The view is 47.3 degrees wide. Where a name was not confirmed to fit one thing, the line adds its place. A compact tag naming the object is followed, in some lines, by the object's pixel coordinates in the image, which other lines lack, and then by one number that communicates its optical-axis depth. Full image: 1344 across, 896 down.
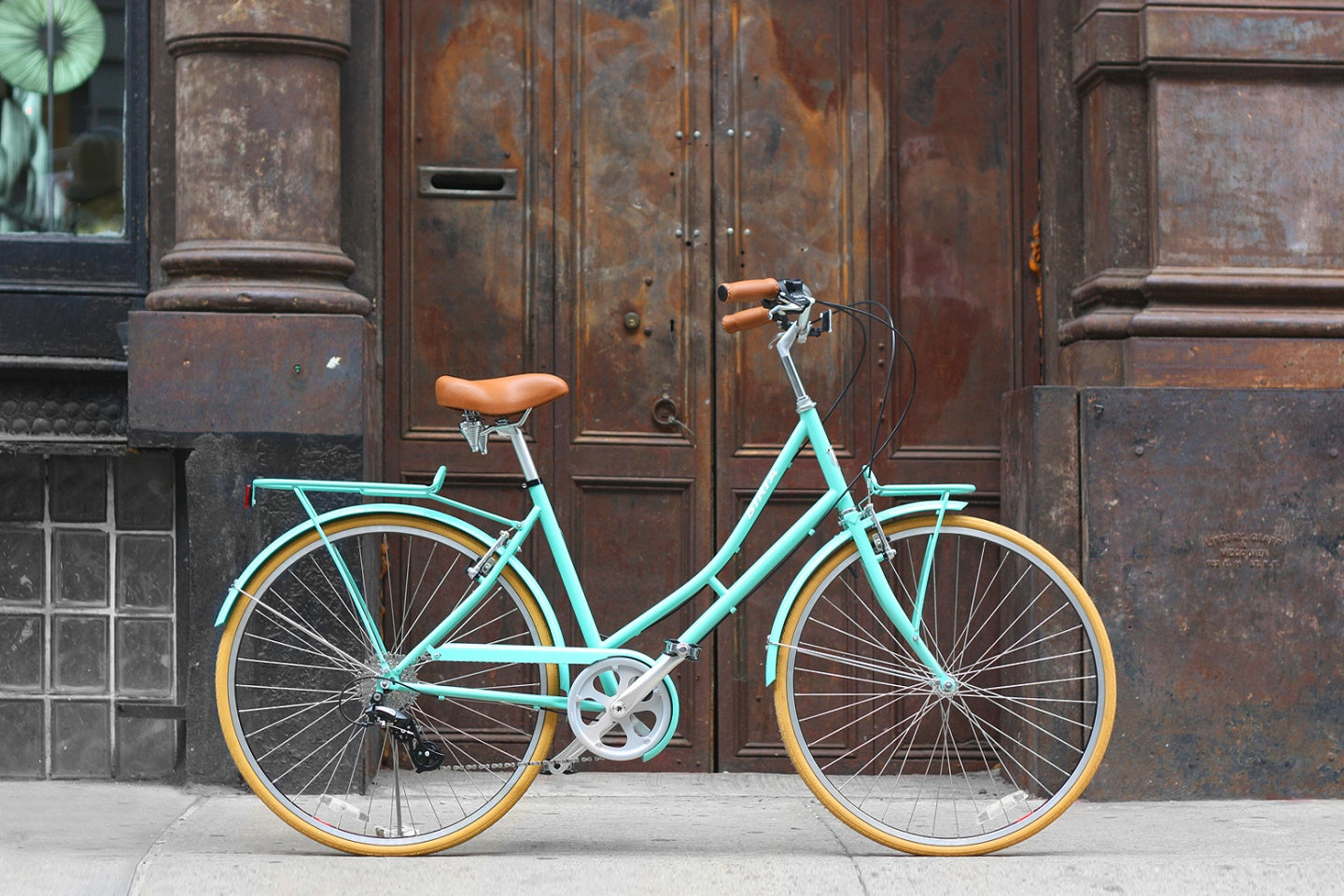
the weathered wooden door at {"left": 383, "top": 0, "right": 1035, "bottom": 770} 5.05
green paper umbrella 4.95
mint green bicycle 3.87
